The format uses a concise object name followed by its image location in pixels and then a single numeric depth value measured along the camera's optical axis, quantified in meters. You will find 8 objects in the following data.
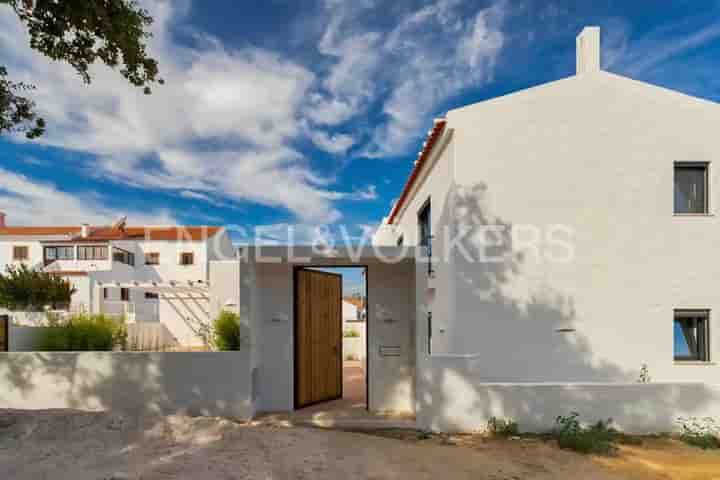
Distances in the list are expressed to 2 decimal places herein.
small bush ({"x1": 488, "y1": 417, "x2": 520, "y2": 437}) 6.92
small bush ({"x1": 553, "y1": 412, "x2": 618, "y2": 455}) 6.33
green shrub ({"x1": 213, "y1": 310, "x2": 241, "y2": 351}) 7.87
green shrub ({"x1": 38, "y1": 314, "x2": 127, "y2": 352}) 7.98
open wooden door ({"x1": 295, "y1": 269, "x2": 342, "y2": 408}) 8.09
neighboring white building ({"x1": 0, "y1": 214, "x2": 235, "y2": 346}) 22.59
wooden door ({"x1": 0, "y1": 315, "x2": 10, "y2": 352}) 8.33
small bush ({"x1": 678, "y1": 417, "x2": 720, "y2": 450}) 6.73
